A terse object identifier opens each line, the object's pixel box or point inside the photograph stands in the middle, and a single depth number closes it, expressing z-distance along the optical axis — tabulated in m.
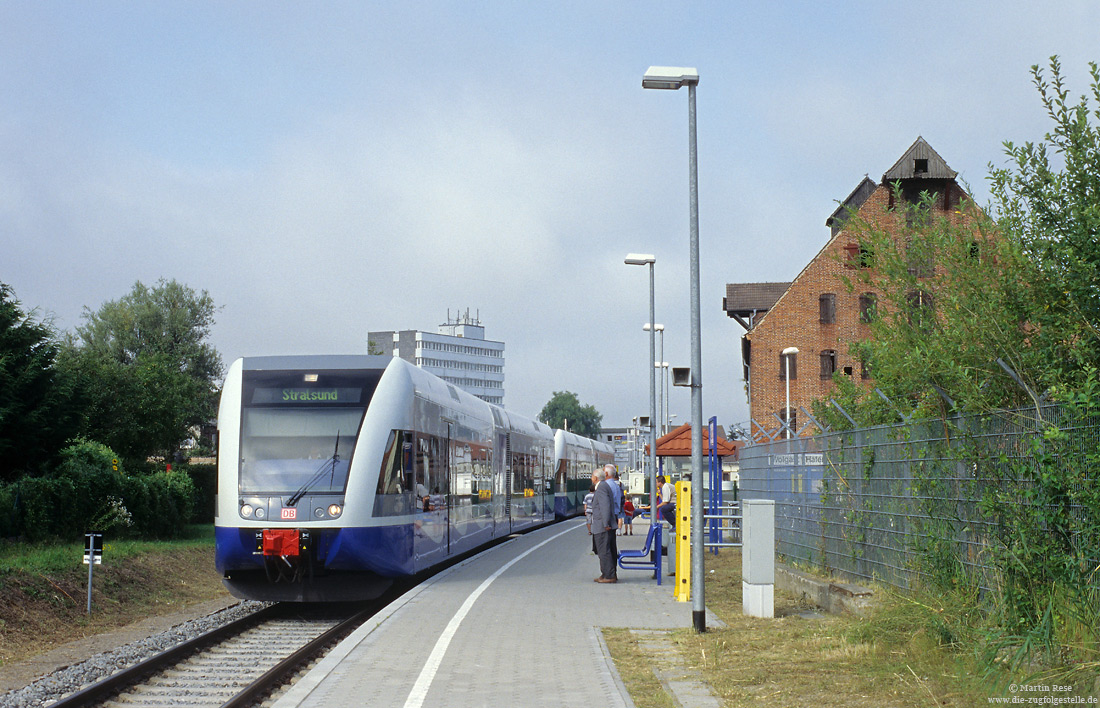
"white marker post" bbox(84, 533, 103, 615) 16.61
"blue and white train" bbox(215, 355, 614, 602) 13.74
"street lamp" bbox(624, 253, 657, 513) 26.67
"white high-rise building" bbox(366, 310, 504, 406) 173.00
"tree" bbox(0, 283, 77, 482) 27.42
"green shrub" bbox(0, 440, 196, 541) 21.56
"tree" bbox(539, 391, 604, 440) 184.12
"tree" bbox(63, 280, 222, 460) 39.53
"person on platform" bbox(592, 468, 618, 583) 16.48
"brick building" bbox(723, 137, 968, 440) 51.28
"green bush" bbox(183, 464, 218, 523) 36.94
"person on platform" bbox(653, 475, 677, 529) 21.14
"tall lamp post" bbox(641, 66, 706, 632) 11.91
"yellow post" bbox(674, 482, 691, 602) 13.80
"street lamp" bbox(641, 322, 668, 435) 42.12
